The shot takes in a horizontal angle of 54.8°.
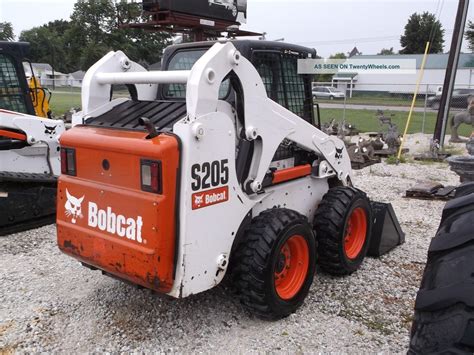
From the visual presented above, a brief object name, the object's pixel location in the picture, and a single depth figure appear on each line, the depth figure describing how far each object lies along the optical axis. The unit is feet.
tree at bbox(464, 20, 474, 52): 192.38
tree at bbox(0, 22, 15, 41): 247.05
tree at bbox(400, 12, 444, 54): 227.20
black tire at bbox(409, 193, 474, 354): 5.67
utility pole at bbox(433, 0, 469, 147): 40.88
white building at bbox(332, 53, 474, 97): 116.78
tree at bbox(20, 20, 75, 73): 260.01
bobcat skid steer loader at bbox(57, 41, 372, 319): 9.88
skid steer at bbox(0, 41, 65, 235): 18.98
